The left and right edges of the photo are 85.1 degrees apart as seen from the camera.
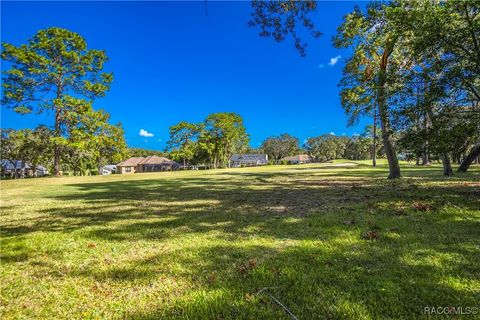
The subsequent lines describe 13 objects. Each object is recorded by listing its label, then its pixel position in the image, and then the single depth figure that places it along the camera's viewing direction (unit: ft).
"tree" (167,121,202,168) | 221.46
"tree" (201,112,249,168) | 225.56
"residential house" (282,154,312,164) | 381.81
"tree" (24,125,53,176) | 108.06
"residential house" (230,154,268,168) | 361.10
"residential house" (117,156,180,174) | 275.18
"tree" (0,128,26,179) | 154.62
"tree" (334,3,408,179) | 28.04
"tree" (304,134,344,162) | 362.94
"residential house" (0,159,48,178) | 184.18
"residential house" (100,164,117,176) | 324.64
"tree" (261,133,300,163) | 402.11
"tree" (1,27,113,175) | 77.82
